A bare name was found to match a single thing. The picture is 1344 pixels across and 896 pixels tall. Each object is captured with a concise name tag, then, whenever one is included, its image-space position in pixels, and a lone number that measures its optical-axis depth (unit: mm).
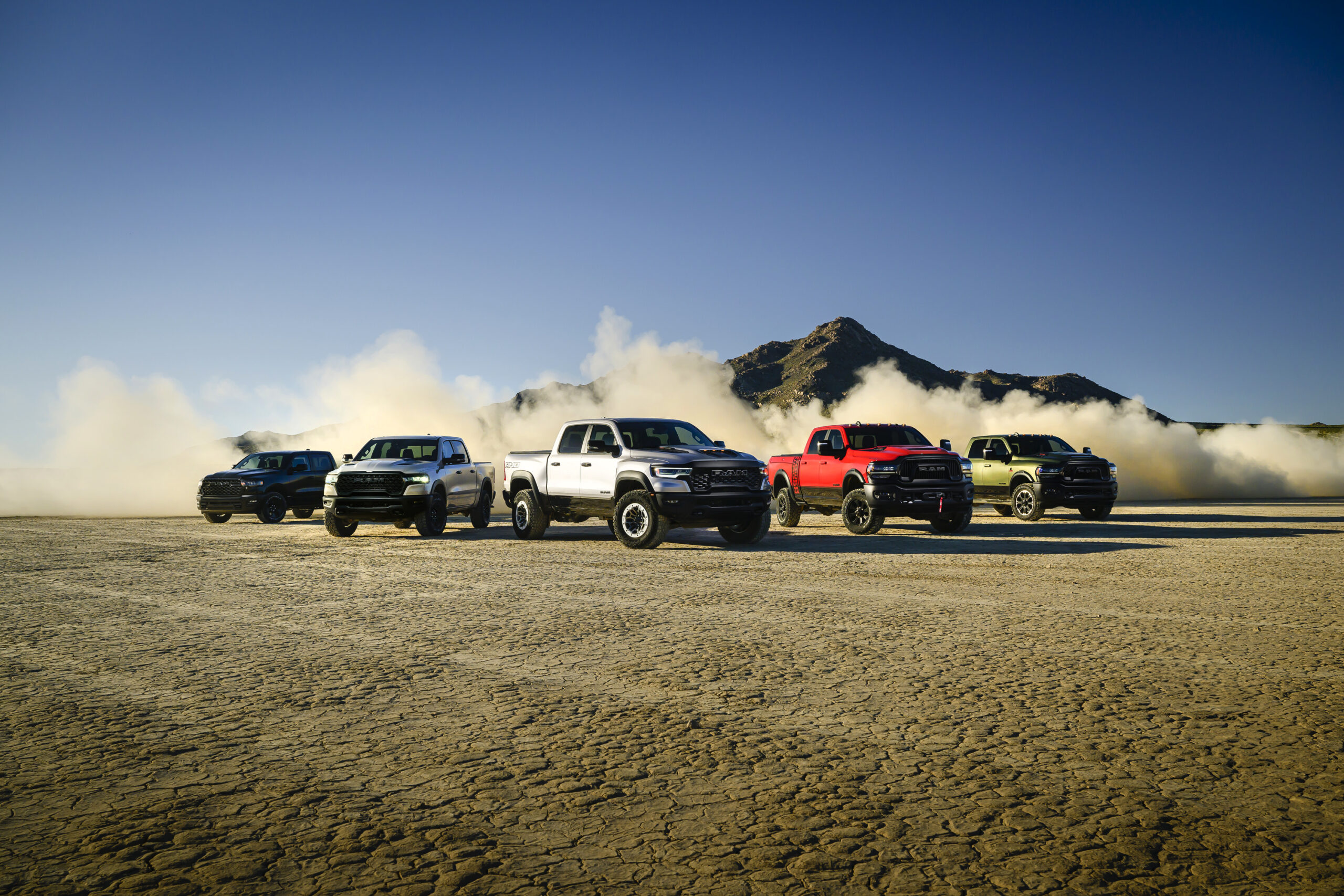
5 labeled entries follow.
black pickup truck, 25406
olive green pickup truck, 22797
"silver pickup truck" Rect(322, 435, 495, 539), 18281
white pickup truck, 15383
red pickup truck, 17906
